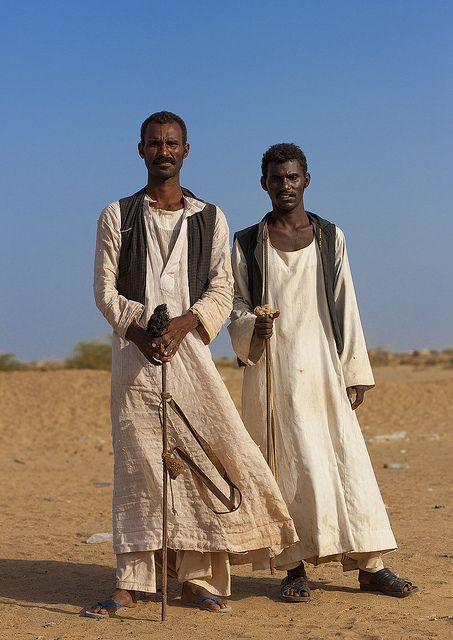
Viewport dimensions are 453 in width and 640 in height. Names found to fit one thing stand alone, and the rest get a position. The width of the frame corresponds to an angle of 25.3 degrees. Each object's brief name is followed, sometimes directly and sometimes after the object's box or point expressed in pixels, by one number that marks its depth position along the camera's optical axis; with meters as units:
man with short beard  5.70
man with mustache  5.41
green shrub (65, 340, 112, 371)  28.28
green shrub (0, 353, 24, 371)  27.97
